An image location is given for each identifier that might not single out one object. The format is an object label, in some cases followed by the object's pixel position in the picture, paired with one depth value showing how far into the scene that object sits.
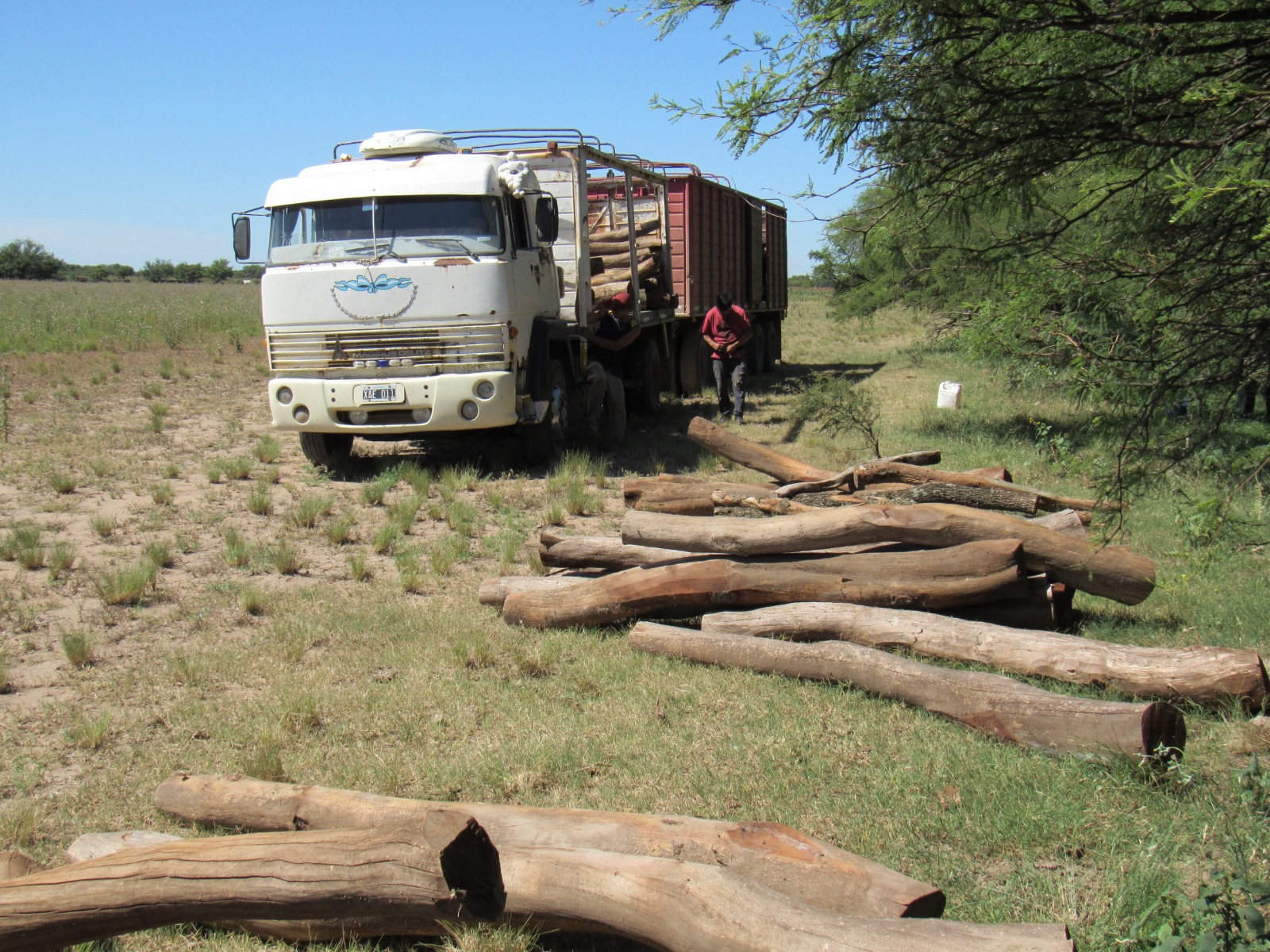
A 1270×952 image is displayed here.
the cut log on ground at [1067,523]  6.51
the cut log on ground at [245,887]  2.84
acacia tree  4.30
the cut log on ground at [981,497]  7.16
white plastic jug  16.30
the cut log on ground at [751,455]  8.97
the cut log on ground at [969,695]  4.05
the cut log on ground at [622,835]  2.95
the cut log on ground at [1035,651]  4.62
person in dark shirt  13.61
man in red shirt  16.14
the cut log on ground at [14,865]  3.38
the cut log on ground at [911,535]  5.78
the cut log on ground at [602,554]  6.72
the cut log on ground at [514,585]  6.66
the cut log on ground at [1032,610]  5.93
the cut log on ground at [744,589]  5.77
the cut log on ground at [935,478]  7.71
